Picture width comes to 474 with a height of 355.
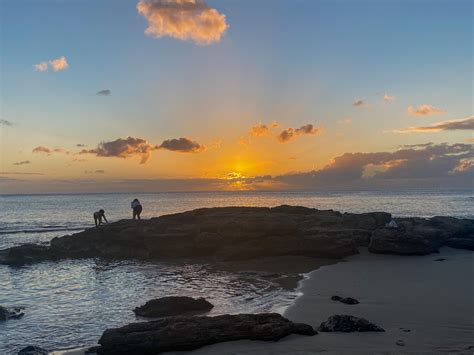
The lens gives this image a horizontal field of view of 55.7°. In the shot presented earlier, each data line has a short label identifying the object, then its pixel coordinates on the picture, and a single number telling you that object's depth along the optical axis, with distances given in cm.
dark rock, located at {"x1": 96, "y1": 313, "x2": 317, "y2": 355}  1091
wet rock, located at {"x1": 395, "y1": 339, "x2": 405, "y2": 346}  1068
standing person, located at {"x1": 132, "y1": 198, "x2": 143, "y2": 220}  3594
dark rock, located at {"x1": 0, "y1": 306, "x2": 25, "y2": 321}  1499
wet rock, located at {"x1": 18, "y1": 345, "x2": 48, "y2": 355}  1138
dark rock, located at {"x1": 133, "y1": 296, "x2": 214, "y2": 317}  1489
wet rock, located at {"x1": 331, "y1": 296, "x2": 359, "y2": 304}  1552
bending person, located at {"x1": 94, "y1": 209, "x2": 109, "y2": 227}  3578
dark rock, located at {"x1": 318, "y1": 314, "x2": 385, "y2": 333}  1173
